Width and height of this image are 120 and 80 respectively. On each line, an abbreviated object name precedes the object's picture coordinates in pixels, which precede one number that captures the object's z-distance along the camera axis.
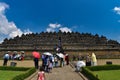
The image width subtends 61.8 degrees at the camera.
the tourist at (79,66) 7.31
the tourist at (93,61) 7.83
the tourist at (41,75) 4.56
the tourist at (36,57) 7.66
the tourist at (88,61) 7.96
